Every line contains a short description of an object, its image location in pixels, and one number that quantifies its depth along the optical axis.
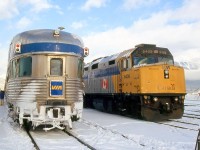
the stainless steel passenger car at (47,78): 10.07
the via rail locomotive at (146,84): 14.52
